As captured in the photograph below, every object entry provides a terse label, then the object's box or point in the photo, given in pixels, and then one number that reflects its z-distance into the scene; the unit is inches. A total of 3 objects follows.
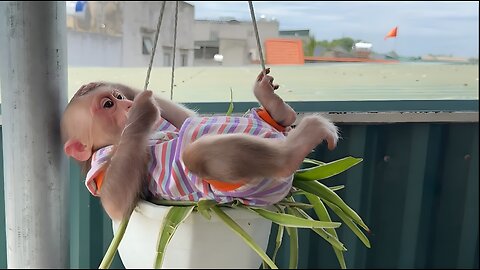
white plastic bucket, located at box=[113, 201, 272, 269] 31.8
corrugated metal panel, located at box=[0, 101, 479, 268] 77.2
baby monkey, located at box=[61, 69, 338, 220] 27.6
